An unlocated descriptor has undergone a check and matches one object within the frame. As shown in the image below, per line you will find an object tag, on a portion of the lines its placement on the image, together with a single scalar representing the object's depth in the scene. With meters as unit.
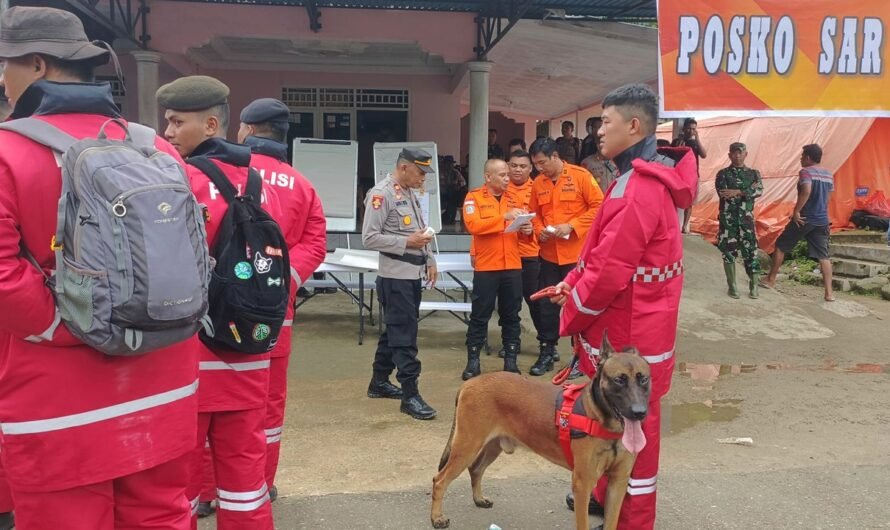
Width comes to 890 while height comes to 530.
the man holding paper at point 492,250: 6.11
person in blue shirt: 9.80
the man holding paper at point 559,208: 6.22
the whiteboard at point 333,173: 9.63
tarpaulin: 12.86
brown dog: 2.84
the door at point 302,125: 14.01
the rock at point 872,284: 10.60
